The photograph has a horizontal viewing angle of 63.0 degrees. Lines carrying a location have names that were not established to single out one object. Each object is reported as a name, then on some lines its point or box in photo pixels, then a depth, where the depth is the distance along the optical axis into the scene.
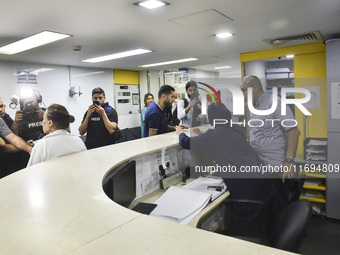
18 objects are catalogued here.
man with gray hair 2.75
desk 1.80
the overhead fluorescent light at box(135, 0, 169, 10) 2.25
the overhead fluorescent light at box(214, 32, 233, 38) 3.46
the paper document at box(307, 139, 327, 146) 3.95
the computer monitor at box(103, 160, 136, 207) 1.73
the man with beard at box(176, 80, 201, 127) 4.26
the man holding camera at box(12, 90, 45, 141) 4.52
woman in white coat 2.29
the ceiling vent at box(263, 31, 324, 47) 3.63
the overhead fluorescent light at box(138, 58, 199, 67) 5.48
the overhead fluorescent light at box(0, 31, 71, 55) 3.06
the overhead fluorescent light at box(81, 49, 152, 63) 4.34
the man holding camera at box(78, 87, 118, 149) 3.67
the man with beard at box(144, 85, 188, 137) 3.46
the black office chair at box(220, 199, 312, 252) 1.27
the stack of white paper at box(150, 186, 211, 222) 1.84
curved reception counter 0.85
